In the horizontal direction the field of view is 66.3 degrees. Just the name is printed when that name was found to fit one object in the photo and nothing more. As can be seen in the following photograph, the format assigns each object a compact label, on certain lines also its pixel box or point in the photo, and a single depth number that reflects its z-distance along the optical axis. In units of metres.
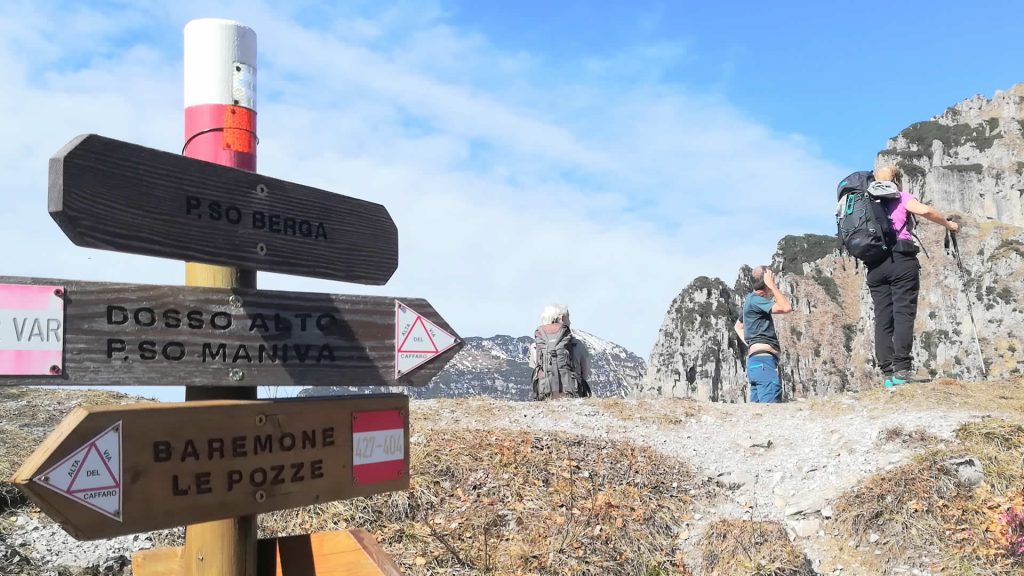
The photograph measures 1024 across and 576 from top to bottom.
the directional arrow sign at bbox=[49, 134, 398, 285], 2.38
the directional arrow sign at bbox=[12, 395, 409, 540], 2.24
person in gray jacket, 11.50
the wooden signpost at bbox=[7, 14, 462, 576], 2.30
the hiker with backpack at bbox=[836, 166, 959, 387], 8.74
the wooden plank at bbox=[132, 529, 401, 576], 2.87
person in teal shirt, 10.52
